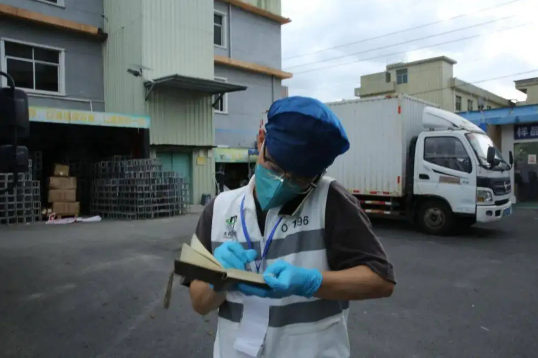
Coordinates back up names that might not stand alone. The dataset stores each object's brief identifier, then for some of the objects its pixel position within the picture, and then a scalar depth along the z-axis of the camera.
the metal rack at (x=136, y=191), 13.72
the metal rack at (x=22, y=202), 12.42
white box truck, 9.55
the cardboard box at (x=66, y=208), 13.60
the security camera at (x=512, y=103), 17.00
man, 1.49
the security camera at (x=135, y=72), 15.43
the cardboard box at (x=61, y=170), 14.01
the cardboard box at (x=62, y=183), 13.66
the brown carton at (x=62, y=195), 13.60
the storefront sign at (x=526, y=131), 16.56
